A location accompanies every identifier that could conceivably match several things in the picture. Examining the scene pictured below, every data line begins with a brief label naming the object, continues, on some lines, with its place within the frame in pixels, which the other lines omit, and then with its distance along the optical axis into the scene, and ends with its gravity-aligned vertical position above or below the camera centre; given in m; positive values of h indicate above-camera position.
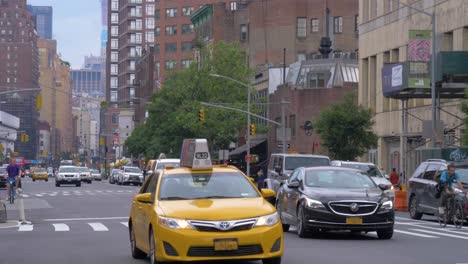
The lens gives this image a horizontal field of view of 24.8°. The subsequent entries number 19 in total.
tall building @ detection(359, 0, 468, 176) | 48.53 +3.76
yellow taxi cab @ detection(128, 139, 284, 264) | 14.41 -1.00
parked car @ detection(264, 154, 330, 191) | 36.25 -0.58
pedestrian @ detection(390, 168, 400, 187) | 48.00 -1.42
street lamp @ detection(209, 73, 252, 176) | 77.79 -0.38
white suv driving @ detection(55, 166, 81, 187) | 76.19 -2.24
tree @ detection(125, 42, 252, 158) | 90.44 +4.41
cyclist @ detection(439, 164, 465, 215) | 27.02 -0.92
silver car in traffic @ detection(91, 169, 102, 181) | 116.04 -3.36
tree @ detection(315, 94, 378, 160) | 57.50 +0.98
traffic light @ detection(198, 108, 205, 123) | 69.22 +2.03
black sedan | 20.80 -1.12
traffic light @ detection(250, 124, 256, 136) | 74.10 +1.16
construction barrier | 39.62 -2.03
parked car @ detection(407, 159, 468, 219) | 29.78 -1.11
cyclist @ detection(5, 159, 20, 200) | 41.16 -0.99
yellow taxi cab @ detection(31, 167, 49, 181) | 109.85 -3.12
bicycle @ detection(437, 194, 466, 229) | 26.73 -1.60
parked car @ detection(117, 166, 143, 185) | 83.81 -2.42
